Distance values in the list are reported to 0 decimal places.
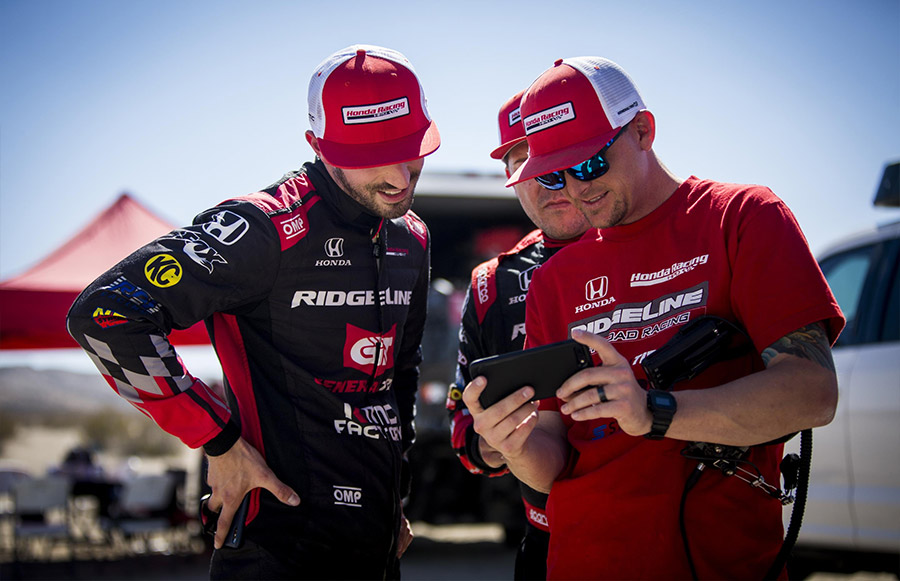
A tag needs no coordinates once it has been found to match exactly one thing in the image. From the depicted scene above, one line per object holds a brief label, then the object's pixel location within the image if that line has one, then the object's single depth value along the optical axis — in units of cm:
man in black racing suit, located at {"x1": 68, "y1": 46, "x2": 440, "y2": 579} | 214
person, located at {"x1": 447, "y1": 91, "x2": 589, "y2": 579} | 282
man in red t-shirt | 165
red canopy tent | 755
